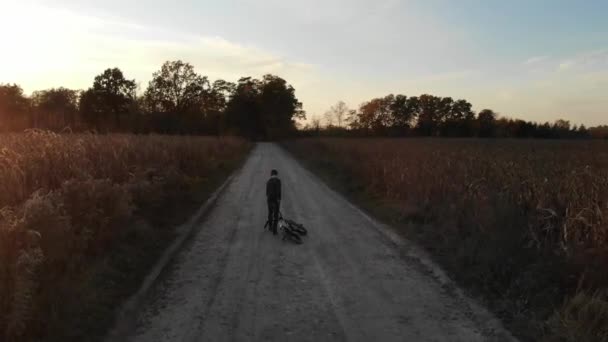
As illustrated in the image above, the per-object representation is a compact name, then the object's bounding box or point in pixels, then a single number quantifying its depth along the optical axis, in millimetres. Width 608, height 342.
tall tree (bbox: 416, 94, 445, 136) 129250
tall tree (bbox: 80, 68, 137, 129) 64562
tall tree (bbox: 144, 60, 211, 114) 79062
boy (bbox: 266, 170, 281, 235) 11258
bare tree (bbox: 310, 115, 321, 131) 133375
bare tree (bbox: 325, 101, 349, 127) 140312
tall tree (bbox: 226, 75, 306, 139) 96438
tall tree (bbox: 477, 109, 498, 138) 75650
